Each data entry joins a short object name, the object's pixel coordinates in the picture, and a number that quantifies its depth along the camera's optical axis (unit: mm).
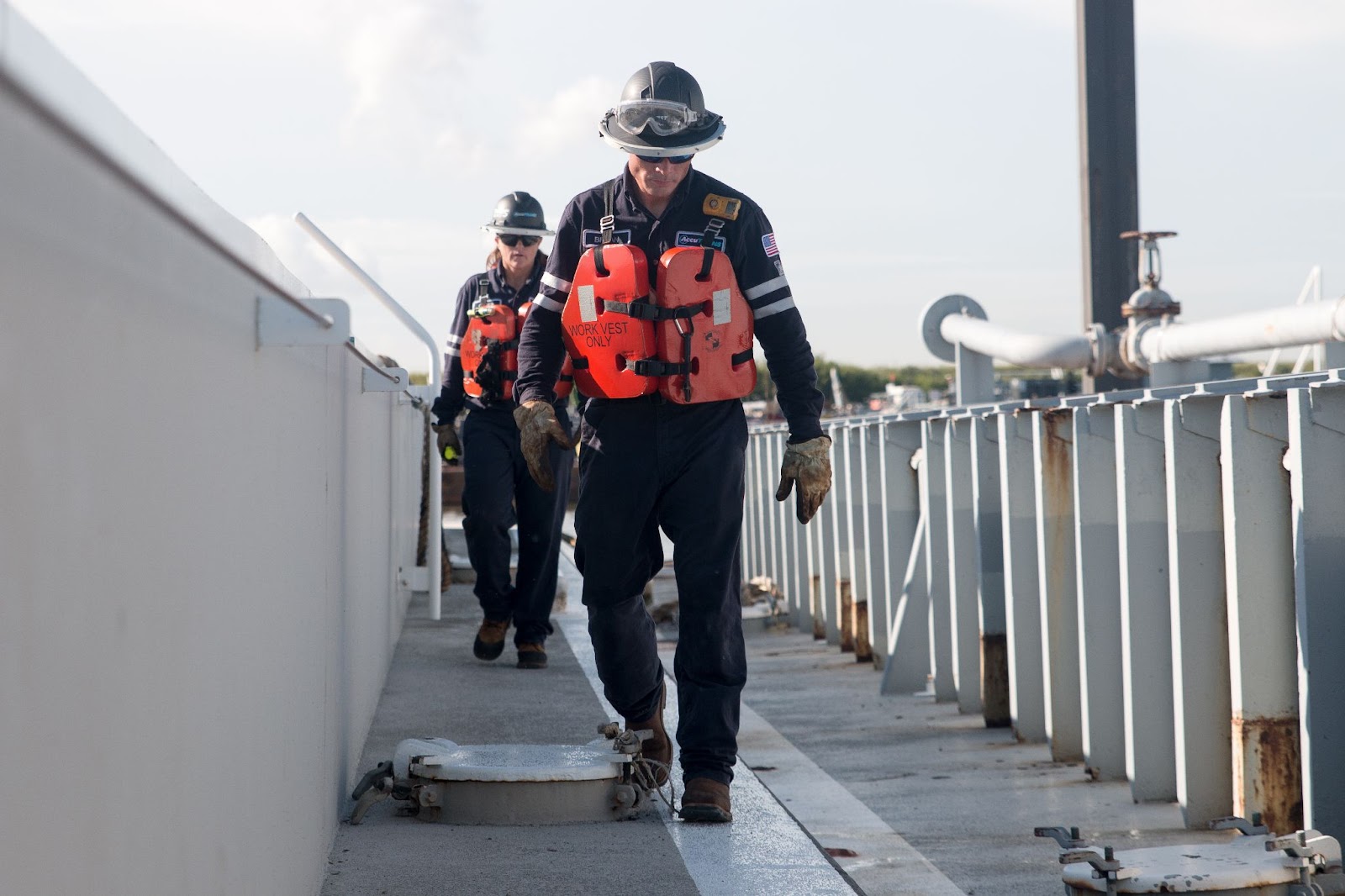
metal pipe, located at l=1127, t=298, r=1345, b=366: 7852
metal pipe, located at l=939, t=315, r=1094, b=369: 11805
